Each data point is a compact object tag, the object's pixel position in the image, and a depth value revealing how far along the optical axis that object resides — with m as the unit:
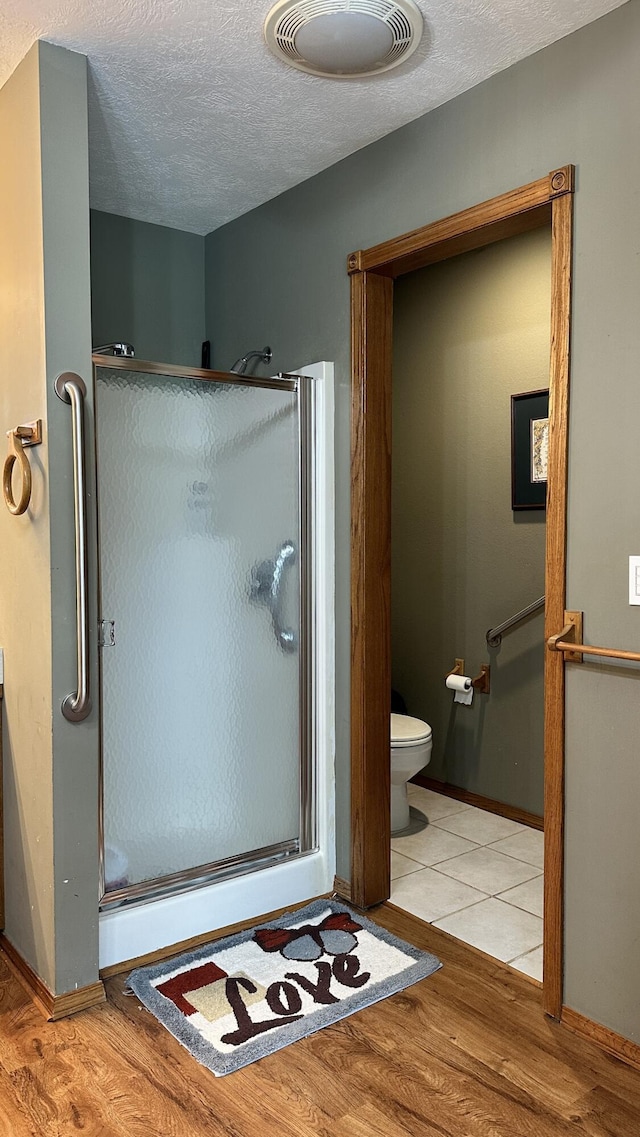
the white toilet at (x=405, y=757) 3.38
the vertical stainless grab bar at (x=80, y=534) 2.12
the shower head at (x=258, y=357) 3.04
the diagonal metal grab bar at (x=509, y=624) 3.48
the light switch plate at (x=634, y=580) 1.96
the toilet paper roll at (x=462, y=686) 3.67
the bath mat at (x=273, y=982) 2.10
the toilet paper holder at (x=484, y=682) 3.70
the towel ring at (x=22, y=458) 2.17
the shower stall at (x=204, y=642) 2.42
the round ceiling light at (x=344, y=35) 1.88
